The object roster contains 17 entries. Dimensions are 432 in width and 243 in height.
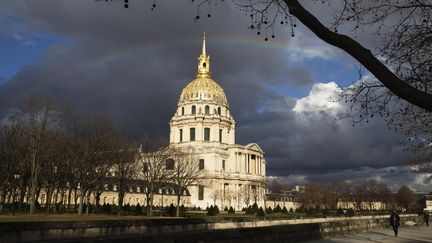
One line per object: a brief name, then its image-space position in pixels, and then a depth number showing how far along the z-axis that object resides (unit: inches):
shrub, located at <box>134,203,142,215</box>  2830.2
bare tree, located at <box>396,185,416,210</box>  6993.1
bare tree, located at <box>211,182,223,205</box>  5125.5
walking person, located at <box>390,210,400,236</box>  1159.6
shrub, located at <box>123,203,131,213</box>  2890.3
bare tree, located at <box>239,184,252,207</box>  5052.7
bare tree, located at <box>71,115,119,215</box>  2279.8
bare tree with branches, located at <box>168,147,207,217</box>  3472.0
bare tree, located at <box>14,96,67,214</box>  2007.9
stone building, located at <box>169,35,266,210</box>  5315.0
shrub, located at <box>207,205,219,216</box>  3112.7
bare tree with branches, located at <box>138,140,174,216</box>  3142.2
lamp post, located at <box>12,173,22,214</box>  2154.0
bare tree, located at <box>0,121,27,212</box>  2244.1
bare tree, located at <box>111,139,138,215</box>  2589.3
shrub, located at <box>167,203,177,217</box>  2853.1
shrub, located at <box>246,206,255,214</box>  3604.8
